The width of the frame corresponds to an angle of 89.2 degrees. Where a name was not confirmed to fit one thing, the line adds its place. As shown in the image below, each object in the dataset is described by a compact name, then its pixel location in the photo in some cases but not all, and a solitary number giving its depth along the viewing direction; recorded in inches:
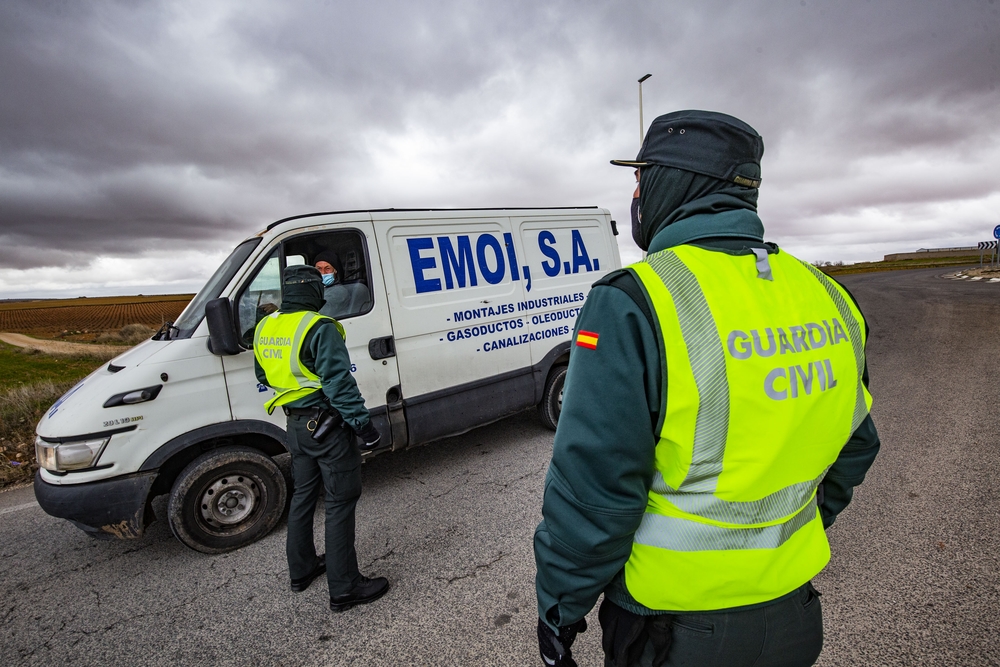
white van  128.3
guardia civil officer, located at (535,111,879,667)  40.6
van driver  159.5
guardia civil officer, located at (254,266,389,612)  110.5
